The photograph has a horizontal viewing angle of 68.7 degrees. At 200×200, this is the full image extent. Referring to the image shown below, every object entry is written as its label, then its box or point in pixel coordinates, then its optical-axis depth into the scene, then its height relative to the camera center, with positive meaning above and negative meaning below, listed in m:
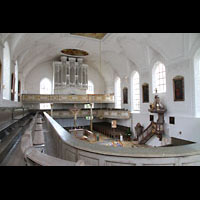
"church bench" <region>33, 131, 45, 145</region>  2.63 -0.66
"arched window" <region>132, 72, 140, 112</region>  15.46 +1.42
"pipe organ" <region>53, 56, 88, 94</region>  18.41 +3.88
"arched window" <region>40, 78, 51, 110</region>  18.67 +2.32
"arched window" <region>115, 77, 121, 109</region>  19.34 +1.75
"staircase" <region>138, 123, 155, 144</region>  11.99 -2.49
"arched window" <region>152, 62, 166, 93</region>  11.88 +2.32
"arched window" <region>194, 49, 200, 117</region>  8.94 +1.52
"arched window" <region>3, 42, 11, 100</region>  7.88 +1.83
